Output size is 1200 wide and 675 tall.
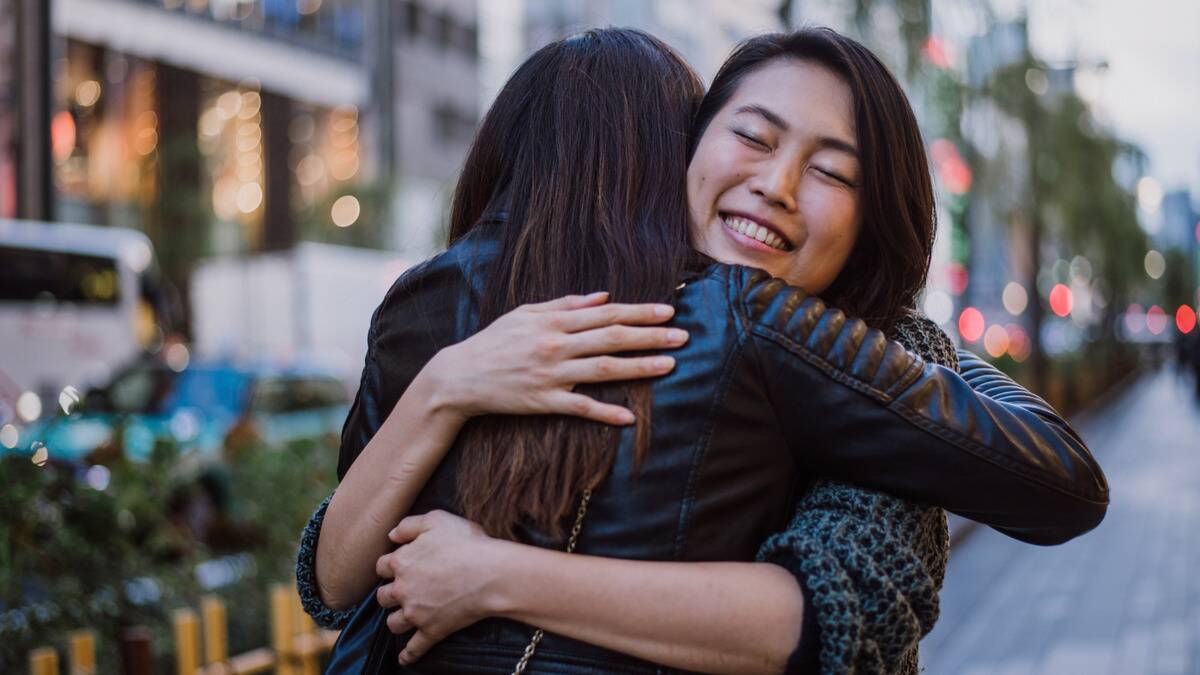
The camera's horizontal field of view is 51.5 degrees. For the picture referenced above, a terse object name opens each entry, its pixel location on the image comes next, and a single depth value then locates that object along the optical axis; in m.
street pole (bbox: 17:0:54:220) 5.36
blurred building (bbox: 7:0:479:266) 30.67
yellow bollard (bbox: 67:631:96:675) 4.14
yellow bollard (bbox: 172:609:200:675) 4.32
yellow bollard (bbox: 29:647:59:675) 3.87
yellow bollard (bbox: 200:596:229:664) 4.46
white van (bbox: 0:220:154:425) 18.16
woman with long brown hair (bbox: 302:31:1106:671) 1.69
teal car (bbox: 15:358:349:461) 12.62
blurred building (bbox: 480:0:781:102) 47.09
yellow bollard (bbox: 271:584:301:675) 4.61
